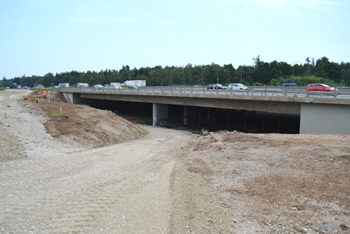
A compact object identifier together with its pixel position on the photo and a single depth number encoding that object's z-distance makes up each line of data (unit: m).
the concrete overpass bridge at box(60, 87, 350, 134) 25.89
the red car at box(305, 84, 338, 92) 36.38
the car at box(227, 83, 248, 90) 49.56
